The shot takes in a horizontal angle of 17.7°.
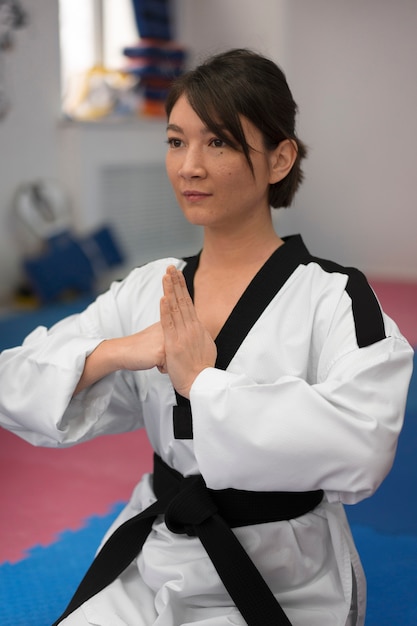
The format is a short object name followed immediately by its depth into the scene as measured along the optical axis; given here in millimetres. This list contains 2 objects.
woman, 1584
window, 5555
